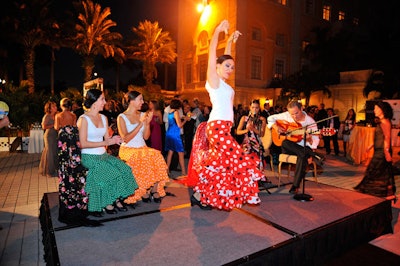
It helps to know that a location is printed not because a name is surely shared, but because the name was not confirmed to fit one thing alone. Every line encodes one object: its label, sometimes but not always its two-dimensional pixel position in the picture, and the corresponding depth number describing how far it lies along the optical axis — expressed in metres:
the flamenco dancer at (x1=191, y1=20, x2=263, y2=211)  3.70
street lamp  28.78
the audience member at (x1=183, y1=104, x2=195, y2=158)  9.20
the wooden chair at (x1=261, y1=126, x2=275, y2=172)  6.54
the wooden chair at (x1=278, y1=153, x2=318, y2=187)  5.52
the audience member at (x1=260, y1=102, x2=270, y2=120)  8.88
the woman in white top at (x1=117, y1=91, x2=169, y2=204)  4.25
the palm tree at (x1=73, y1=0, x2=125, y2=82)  23.44
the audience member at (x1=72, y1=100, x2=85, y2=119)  8.73
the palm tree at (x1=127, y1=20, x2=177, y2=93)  27.20
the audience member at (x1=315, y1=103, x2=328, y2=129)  11.23
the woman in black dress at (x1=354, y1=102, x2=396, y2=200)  5.09
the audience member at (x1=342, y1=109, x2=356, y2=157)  10.55
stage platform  2.95
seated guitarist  5.07
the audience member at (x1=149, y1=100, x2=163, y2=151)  7.23
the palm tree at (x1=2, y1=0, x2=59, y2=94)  21.25
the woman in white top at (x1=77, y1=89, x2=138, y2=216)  3.63
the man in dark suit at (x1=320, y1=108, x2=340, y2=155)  10.64
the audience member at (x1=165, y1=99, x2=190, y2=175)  6.74
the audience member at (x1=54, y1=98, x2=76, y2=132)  6.41
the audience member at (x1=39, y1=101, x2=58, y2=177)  7.05
